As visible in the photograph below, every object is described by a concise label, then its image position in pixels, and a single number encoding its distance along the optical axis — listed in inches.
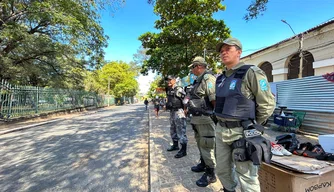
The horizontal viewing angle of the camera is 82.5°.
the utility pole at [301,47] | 335.0
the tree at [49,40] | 348.2
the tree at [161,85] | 582.4
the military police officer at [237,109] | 70.4
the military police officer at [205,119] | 110.7
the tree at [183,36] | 357.1
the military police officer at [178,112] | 162.9
